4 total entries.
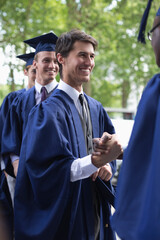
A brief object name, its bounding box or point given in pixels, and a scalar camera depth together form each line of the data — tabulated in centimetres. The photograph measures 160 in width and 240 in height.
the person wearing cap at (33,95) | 312
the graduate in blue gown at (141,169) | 133
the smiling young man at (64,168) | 217
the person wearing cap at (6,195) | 322
